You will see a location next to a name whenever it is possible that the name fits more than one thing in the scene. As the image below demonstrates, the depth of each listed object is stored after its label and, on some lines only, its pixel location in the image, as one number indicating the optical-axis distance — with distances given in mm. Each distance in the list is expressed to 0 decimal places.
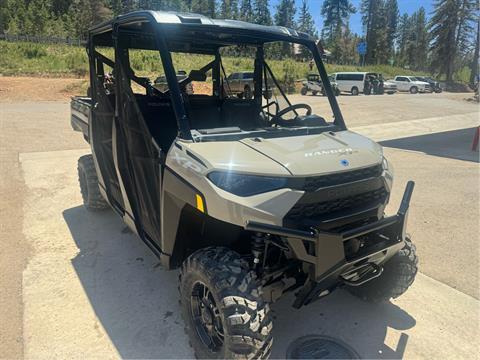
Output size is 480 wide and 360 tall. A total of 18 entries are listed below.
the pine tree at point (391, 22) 85750
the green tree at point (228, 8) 96312
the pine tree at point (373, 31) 76538
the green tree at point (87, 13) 61725
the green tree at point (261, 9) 101238
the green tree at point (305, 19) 101312
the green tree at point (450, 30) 57250
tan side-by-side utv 2232
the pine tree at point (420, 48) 89250
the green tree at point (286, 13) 95938
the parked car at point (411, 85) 41512
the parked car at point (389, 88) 37706
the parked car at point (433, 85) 43562
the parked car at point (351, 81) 33719
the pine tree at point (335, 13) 92375
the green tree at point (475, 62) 51362
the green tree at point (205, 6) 96688
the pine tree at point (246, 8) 104062
